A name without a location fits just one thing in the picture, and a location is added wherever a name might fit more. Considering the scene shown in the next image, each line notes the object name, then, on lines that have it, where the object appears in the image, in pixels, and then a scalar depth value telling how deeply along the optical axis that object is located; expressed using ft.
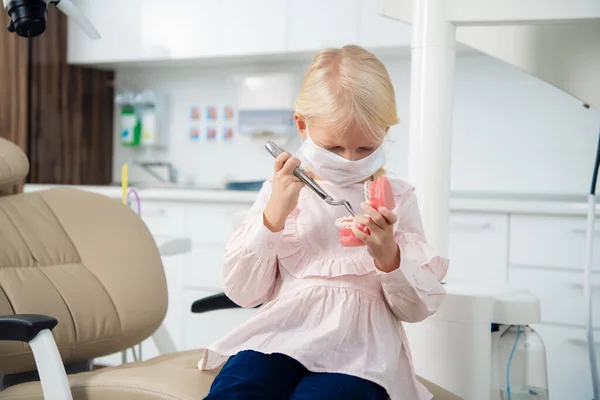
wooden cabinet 10.82
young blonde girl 3.32
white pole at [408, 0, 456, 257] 4.70
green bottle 12.28
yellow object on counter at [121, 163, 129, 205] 6.28
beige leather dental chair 4.04
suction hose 6.24
